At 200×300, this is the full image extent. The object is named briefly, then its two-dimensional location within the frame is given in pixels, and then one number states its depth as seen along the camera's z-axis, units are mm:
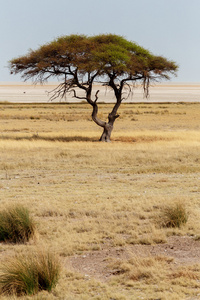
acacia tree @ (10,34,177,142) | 58687
